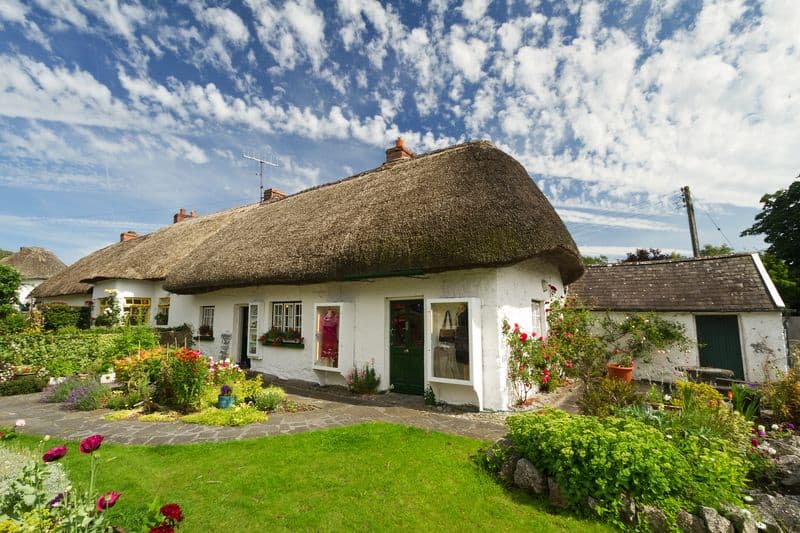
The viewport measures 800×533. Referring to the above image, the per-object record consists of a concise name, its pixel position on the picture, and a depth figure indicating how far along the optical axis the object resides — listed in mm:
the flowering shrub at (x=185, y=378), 6758
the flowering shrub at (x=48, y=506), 2252
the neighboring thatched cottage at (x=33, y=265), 28594
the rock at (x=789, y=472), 3754
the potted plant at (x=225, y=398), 6801
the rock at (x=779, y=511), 3066
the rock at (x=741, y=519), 2976
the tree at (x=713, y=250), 24844
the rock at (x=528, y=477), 3721
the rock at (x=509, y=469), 3986
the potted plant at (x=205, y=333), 12105
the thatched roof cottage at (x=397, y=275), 6832
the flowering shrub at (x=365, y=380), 8016
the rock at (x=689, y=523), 3057
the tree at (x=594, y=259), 30009
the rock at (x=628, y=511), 3236
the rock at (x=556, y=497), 3529
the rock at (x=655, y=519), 3142
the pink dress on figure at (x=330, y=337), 8805
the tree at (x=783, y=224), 18438
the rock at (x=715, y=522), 2979
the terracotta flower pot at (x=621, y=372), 8711
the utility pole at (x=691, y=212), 15508
